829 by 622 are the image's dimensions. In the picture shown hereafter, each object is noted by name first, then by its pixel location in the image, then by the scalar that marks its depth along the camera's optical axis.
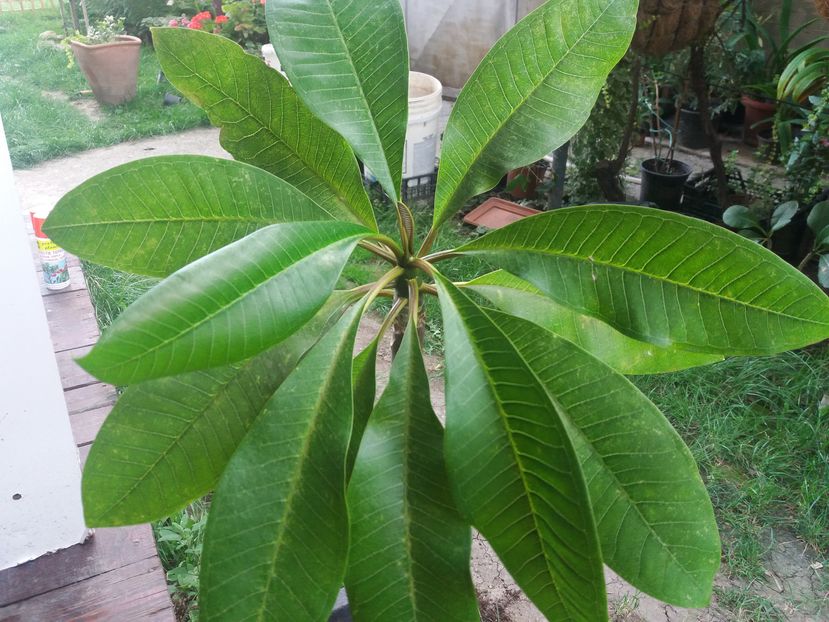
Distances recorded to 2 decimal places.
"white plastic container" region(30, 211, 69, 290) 2.35
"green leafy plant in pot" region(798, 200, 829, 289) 2.65
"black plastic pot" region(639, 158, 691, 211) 3.44
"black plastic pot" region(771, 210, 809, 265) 3.10
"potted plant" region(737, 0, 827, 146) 3.88
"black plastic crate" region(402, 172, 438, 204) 3.65
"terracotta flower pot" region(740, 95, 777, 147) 4.22
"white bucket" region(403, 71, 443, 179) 3.47
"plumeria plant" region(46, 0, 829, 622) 0.68
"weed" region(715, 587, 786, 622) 1.90
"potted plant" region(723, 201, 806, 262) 2.84
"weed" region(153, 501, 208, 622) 1.76
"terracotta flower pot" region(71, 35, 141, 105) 5.10
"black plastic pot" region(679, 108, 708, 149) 4.44
